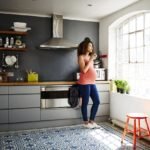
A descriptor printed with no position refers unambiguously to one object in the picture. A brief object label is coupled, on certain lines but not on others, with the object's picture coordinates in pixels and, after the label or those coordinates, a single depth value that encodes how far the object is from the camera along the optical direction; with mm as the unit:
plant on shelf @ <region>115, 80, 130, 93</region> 4271
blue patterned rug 3195
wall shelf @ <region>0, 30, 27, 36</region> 4317
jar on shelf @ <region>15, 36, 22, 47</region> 4523
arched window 3973
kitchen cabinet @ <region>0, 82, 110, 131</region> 3992
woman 4113
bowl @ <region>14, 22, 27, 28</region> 4324
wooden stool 3131
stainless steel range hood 4523
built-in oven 4203
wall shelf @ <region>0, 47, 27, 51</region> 4407
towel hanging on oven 4312
